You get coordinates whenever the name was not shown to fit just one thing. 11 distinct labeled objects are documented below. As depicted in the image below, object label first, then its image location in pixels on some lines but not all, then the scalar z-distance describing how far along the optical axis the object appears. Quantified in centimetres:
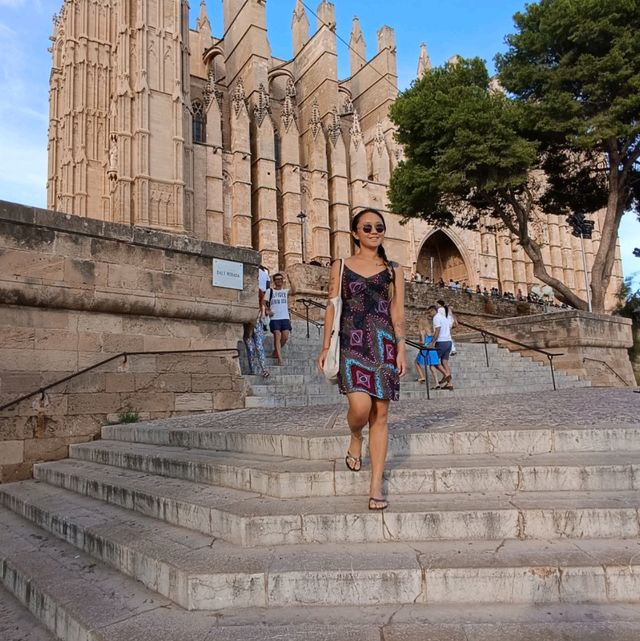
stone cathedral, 2719
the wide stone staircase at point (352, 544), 216
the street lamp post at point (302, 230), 3221
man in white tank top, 857
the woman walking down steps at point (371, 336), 278
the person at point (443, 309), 941
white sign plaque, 727
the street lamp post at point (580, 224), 2031
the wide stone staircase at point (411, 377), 744
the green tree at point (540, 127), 1605
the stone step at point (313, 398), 717
